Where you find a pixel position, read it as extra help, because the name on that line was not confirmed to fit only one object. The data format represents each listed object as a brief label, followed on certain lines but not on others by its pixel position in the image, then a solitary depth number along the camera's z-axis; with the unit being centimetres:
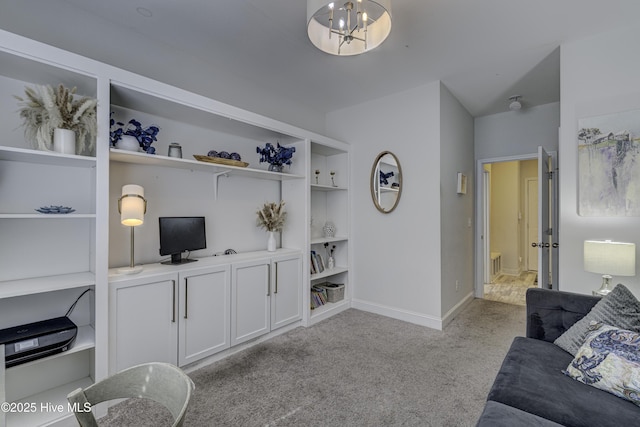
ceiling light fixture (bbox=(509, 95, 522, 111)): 362
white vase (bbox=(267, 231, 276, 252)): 325
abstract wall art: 229
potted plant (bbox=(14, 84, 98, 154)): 169
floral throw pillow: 133
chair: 92
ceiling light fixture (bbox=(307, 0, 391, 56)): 178
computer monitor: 242
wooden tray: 254
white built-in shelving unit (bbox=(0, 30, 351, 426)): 178
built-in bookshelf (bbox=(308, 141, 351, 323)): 392
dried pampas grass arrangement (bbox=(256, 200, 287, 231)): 320
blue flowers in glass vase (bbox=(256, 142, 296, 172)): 320
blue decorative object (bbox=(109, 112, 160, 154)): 212
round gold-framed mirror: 363
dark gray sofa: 122
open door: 310
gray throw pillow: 161
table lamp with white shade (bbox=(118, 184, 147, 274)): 204
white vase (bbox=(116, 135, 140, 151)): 210
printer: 157
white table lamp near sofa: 204
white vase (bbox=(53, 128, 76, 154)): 175
